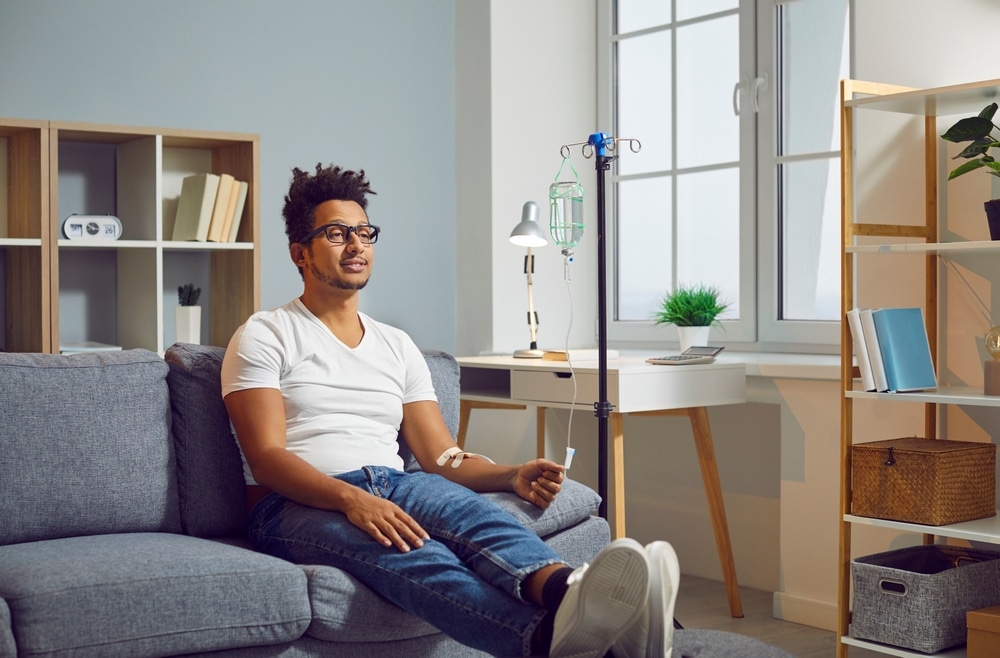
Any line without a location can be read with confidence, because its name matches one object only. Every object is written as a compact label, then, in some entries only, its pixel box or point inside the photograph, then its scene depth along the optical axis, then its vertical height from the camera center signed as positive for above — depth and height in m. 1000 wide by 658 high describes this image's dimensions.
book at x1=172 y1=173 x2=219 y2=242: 3.37 +0.37
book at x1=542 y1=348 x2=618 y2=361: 3.42 -0.09
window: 3.62 +0.57
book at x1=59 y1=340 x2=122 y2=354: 3.21 -0.05
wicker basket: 2.53 -0.36
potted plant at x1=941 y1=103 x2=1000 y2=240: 2.53 +0.41
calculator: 3.22 -0.09
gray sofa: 1.88 -0.41
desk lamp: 3.43 +0.28
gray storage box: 2.51 -0.62
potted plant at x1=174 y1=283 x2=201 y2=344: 3.45 +0.04
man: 1.85 -0.32
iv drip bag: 3.52 +0.37
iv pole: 2.70 +0.03
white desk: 3.07 -0.19
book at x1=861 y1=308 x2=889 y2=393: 2.60 -0.06
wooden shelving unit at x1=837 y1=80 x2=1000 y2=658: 2.51 +0.18
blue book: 2.60 -0.06
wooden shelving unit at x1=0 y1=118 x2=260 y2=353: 3.12 +0.25
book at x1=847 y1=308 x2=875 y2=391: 2.62 -0.06
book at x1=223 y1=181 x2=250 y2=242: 3.45 +0.34
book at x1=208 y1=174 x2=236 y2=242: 3.41 +0.37
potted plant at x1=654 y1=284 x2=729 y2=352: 3.49 +0.04
